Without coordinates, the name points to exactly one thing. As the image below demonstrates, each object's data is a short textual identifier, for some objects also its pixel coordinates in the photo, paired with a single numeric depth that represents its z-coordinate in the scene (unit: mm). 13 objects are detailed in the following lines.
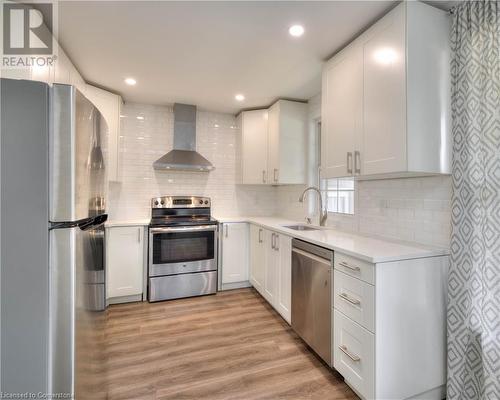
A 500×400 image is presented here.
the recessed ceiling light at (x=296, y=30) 1760
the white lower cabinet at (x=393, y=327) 1401
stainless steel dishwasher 1772
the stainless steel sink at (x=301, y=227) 2885
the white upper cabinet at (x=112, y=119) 2801
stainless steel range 2961
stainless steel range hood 3299
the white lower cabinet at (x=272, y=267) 2357
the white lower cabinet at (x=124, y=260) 2816
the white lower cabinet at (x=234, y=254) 3297
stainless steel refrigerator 843
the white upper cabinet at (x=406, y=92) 1507
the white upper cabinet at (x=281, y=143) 3143
